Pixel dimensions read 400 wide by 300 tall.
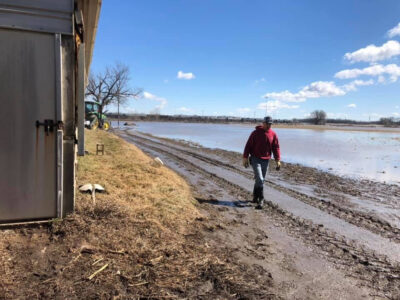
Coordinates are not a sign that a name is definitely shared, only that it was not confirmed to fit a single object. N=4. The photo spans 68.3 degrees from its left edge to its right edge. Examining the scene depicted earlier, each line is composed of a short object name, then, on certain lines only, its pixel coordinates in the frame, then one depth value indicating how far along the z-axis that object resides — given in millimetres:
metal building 3516
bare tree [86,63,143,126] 53094
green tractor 26869
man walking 6574
